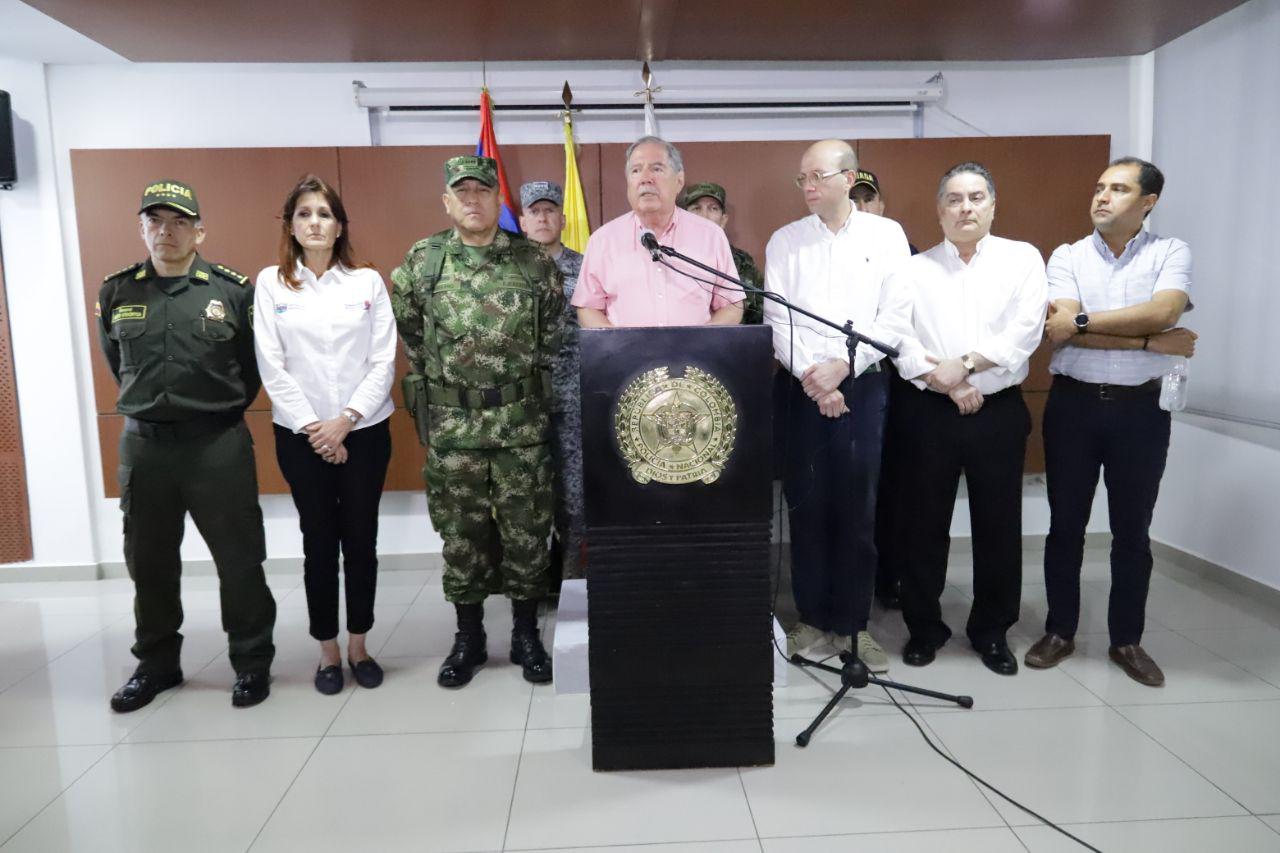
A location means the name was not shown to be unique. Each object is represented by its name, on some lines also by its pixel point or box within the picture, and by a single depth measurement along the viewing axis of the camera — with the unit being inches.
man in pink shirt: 91.7
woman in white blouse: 100.6
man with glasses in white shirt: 102.1
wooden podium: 77.9
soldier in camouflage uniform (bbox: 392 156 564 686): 102.5
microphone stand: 78.4
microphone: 77.3
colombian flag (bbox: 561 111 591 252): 148.1
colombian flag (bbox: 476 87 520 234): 145.3
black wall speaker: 142.6
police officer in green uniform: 97.1
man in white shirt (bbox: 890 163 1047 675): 102.7
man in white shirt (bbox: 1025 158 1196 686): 101.6
